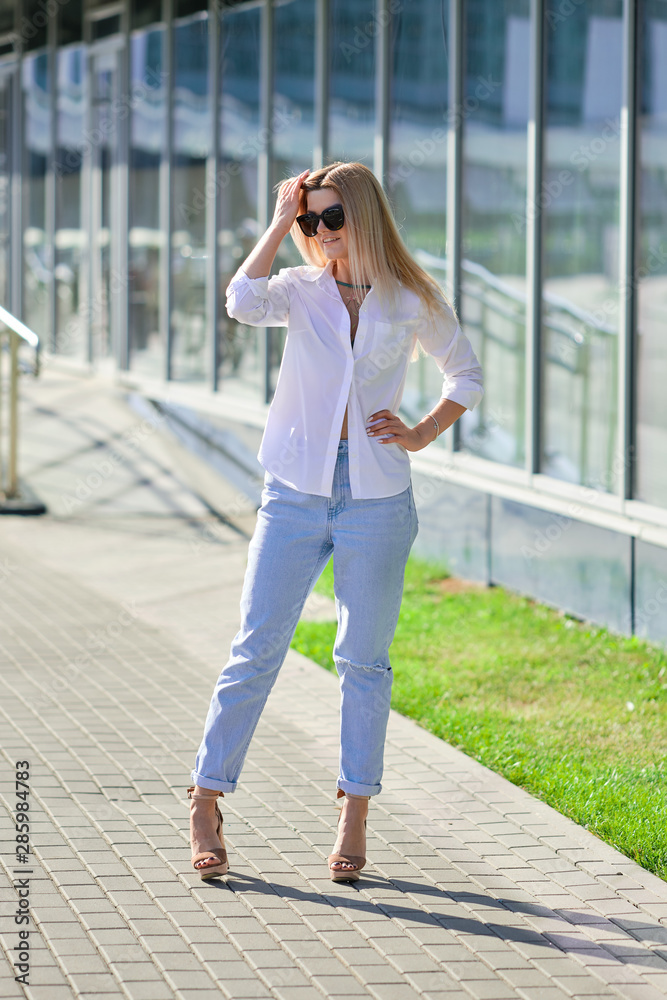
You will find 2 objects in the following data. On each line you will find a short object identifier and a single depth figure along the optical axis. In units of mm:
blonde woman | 6583
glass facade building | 12635
